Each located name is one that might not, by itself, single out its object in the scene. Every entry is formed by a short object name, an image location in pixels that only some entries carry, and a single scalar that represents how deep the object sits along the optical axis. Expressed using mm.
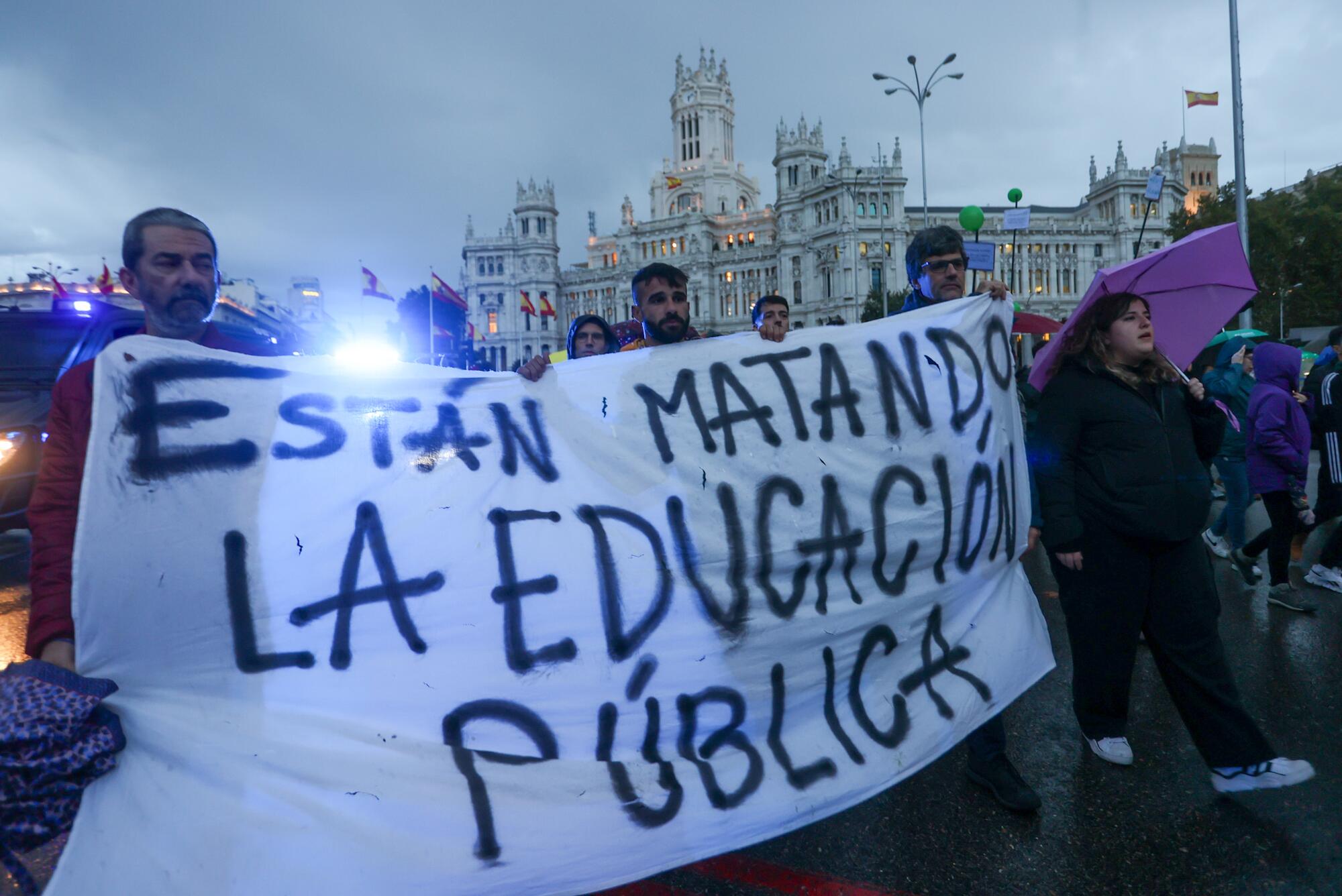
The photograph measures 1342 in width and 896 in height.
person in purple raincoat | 4953
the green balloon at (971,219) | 11281
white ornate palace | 71312
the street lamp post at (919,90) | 26388
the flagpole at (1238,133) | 14656
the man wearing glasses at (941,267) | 3148
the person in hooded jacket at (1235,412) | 5812
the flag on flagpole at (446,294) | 21094
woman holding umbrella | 2742
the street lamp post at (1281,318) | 37031
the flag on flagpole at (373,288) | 29453
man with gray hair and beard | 1873
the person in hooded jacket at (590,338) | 4484
